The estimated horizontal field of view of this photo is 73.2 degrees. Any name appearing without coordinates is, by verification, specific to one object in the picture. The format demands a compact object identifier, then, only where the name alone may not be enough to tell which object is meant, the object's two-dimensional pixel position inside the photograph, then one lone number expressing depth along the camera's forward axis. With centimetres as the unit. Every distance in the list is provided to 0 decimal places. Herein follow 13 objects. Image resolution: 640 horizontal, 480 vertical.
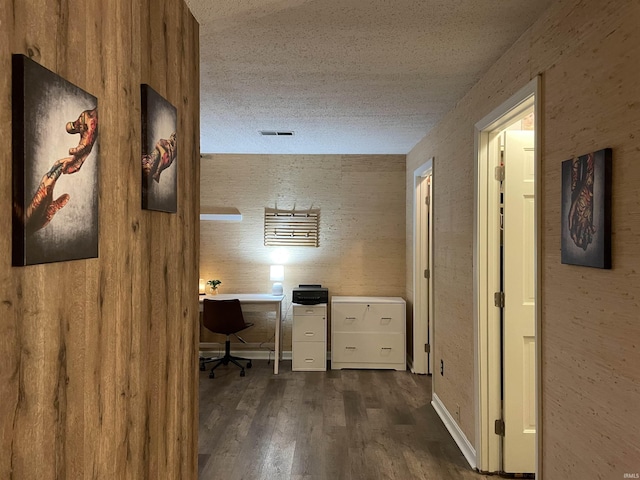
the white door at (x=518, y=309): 263
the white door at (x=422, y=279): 467
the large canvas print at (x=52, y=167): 85
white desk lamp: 513
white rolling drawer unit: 477
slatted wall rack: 527
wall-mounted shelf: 512
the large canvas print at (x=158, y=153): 144
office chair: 452
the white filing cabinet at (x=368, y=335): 480
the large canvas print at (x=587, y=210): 141
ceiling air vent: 401
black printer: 477
